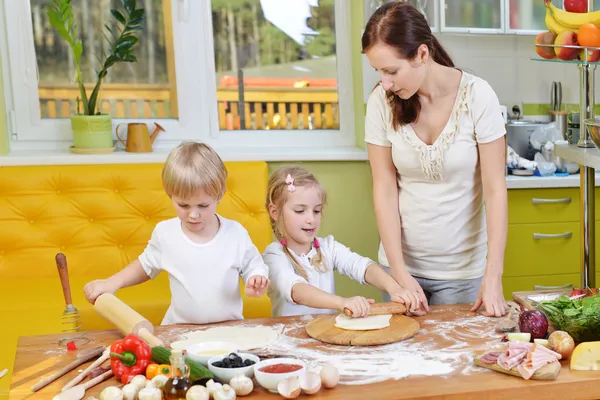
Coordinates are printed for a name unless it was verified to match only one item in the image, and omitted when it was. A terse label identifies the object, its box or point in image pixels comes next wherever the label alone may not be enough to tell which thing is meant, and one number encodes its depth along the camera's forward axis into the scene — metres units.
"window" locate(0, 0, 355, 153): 3.66
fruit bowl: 1.98
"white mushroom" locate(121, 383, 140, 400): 1.47
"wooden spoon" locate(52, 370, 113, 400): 1.50
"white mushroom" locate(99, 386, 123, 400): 1.46
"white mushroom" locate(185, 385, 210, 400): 1.43
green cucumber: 1.54
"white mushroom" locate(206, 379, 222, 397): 1.46
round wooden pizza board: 1.74
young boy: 2.01
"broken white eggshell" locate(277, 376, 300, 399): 1.46
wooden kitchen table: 1.47
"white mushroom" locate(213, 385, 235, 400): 1.45
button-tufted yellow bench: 3.33
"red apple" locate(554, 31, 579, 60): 2.23
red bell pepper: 1.58
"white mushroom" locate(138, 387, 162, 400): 1.45
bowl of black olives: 1.55
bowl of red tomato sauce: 1.50
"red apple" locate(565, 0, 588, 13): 2.41
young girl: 2.14
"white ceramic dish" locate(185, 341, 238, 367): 1.64
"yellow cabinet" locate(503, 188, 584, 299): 3.41
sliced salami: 1.58
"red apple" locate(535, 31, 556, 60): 2.37
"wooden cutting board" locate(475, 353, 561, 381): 1.51
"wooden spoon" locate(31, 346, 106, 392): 1.58
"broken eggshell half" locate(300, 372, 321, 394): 1.47
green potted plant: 3.46
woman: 2.03
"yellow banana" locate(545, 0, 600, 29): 2.30
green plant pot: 3.49
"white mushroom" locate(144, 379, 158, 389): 1.50
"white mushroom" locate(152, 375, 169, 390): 1.51
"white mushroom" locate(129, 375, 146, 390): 1.50
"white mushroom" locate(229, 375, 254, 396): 1.49
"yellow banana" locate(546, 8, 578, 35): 2.39
